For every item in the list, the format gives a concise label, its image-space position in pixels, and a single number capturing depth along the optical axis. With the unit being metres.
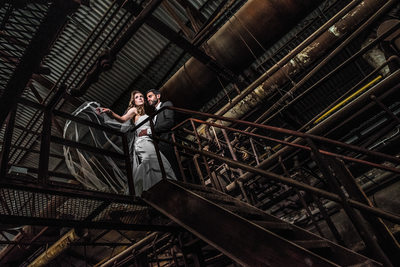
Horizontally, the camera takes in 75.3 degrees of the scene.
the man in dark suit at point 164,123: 4.83
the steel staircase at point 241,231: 2.11
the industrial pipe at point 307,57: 4.63
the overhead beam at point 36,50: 2.04
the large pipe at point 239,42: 4.87
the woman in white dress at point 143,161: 4.20
